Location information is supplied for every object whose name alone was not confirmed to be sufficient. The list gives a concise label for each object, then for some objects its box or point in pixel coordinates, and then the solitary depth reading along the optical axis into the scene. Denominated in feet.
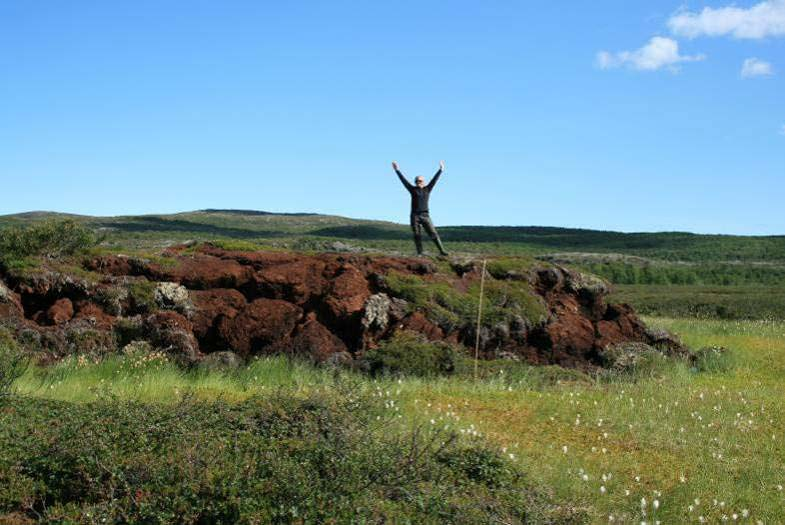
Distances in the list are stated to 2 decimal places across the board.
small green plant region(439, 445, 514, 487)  28.25
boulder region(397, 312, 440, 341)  54.68
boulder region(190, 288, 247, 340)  53.26
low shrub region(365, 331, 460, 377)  48.62
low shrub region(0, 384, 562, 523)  23.41
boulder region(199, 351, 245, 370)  47.16
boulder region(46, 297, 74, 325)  52.06
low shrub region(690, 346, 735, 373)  59.57
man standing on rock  67.41
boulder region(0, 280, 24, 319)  50.96
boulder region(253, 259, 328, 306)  56.29
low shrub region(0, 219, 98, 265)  54.85
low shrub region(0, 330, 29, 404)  33.78
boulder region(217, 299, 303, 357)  52.42
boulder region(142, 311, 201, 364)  49.70
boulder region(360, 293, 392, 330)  53.88
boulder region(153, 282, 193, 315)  53.67
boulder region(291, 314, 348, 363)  51.26
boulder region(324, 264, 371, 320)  54.49
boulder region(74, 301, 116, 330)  51.54
